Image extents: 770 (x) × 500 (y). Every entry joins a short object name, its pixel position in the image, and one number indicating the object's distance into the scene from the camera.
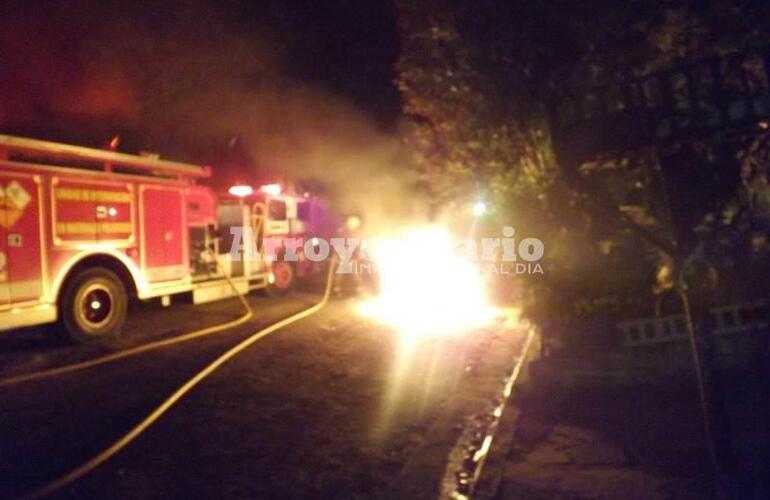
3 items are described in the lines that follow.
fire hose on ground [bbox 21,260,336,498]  3.85
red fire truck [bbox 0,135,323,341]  6.96
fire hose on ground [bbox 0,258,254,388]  6.28
